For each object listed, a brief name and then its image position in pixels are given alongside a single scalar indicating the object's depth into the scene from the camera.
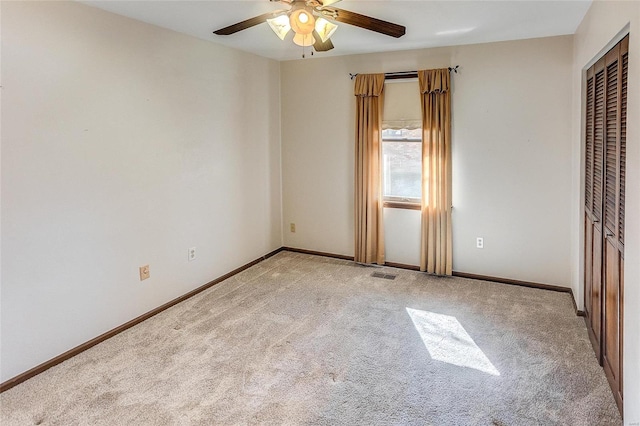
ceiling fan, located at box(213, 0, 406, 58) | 2.32
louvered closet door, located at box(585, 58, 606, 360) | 2.63
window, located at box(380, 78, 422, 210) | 4.31
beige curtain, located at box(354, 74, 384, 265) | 4.40
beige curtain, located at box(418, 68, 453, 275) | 4.07
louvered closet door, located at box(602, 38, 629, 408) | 2.10
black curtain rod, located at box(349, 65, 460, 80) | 4.21
